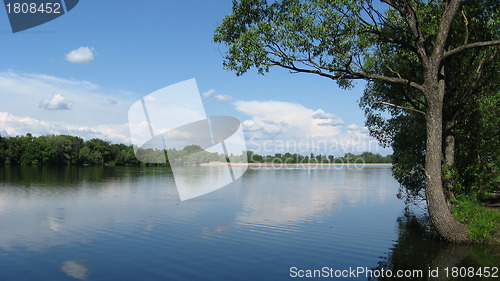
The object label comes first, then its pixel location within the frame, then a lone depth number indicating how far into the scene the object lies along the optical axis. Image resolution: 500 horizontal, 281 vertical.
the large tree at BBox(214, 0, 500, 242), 15.68
